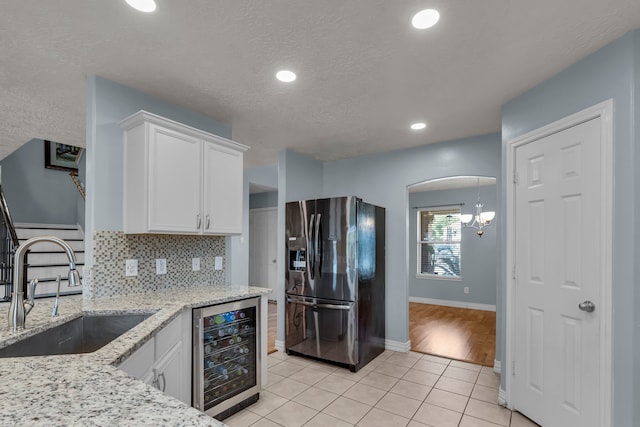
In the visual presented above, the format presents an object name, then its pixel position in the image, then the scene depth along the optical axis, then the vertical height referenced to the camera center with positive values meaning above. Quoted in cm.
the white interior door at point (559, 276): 196 -39
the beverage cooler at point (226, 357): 220 -105
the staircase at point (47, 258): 385 -55
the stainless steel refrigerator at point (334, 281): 343 -71
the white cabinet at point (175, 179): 222 +27
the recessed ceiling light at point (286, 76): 223 +97
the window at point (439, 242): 680 -53
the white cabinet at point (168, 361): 149 -77
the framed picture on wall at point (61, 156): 570 +105
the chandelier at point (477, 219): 533 -4
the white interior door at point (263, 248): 686 -68
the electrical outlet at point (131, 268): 235 -37
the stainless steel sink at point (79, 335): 144 -60
